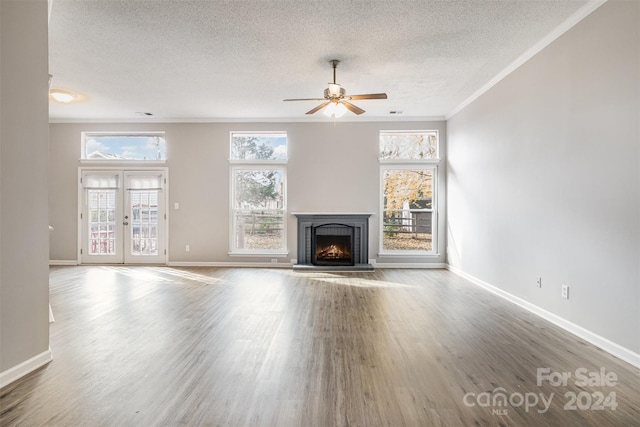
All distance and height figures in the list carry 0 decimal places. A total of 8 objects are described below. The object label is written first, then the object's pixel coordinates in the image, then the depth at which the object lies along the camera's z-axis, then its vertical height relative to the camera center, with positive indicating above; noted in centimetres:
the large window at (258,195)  677 +33
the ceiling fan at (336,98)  395 +138
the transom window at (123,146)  689 +136
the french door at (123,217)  682 -13
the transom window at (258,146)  679 +135
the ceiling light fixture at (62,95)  507 +181
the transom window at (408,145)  670 +136
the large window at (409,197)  667 +29
